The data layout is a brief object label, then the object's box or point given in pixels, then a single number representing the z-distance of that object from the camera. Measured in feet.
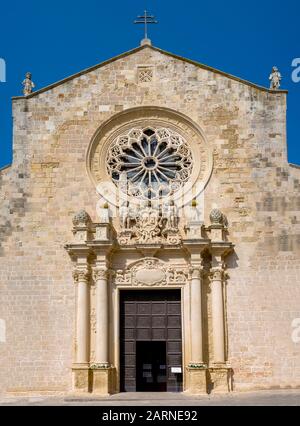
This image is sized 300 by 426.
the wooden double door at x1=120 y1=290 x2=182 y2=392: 60.23
